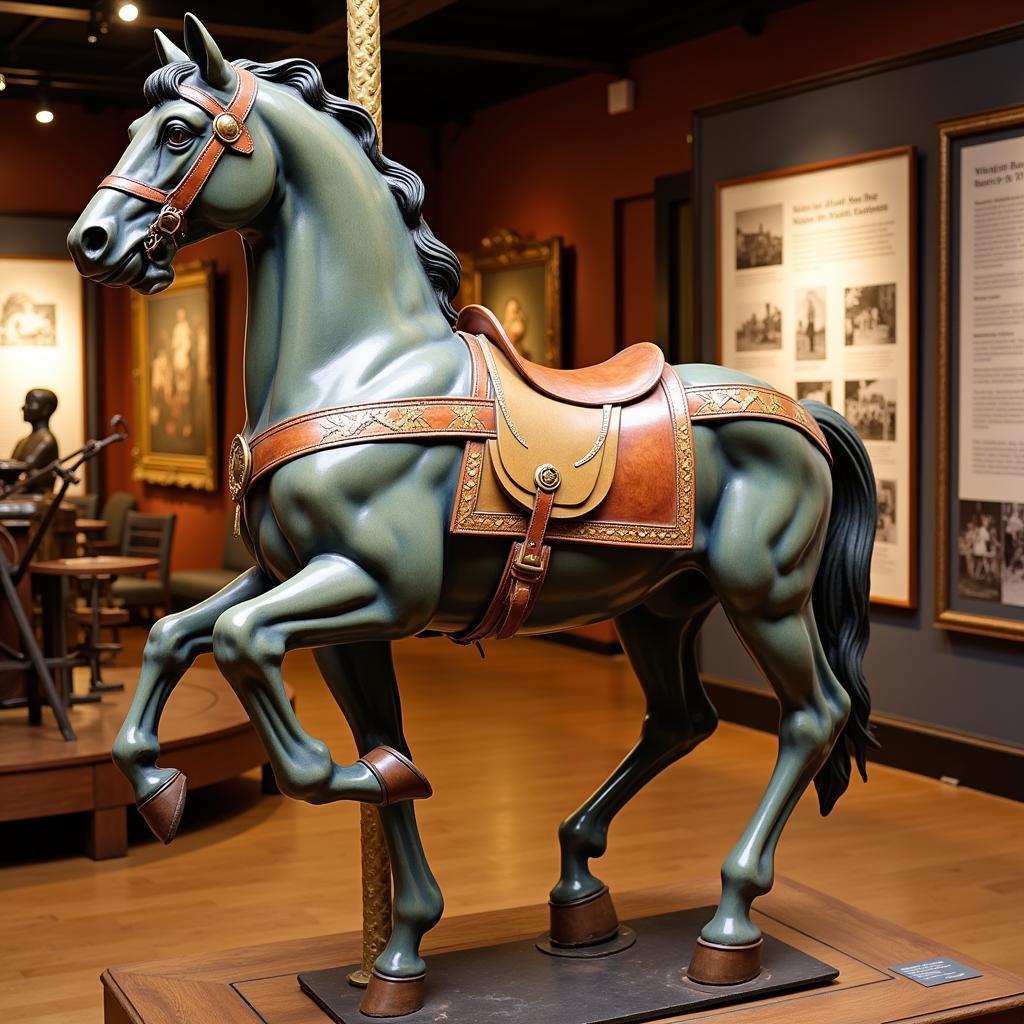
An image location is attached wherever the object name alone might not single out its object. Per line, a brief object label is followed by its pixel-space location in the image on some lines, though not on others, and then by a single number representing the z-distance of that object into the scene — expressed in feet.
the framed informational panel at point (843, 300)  19.61
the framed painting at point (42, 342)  37.01
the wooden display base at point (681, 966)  8.48
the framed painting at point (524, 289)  31.09
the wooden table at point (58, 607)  18.40
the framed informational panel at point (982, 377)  18.01
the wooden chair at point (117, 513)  36.22
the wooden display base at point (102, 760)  15.70
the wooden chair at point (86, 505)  37.27
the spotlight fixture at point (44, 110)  32.07
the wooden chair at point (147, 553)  32.83
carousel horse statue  7.58
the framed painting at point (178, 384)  37.60
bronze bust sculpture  28.04
